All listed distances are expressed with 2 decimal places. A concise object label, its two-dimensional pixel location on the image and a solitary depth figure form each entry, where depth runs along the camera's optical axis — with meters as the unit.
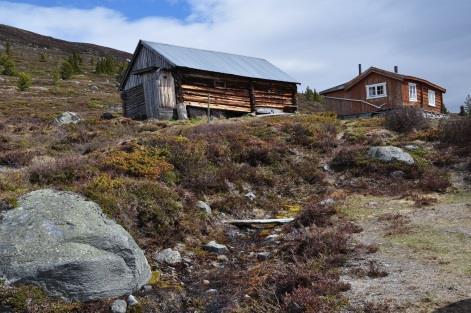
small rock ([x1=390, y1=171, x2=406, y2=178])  15.20
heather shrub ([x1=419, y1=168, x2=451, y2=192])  13.81
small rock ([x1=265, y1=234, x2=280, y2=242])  10.75
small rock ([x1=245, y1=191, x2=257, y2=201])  13.77
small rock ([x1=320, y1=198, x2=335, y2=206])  12.63
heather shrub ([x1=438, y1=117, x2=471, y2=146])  17.52
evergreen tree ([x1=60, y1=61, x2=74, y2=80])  64.50
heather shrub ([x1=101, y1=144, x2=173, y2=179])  12.48
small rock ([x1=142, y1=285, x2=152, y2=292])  8.14
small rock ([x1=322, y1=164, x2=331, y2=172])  16.63
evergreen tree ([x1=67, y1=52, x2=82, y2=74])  69.50
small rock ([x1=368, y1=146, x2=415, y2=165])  16.00
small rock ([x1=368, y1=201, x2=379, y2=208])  12.68
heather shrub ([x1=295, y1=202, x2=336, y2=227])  11.38
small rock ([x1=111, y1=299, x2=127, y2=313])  7.26
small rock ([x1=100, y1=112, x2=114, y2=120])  29.66
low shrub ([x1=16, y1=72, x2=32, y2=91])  51.28
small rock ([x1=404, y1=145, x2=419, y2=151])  17.50
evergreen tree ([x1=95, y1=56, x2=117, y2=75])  73.50
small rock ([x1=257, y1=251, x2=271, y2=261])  9.57
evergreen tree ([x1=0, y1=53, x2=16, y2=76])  62.19
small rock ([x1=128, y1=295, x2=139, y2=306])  7.53
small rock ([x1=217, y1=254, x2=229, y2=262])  9.75
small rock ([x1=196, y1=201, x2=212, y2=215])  11.94
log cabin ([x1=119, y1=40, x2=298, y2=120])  27.98
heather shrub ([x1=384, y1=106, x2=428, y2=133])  20.77
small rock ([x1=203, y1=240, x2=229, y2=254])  10.15
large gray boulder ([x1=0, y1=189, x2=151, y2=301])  7.36
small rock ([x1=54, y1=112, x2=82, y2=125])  28.80
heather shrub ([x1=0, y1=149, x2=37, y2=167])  15.31
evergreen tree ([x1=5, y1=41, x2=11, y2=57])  73.51
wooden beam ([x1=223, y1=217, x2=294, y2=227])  11.94
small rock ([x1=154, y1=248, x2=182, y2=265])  9.34
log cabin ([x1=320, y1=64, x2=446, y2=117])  31.55
